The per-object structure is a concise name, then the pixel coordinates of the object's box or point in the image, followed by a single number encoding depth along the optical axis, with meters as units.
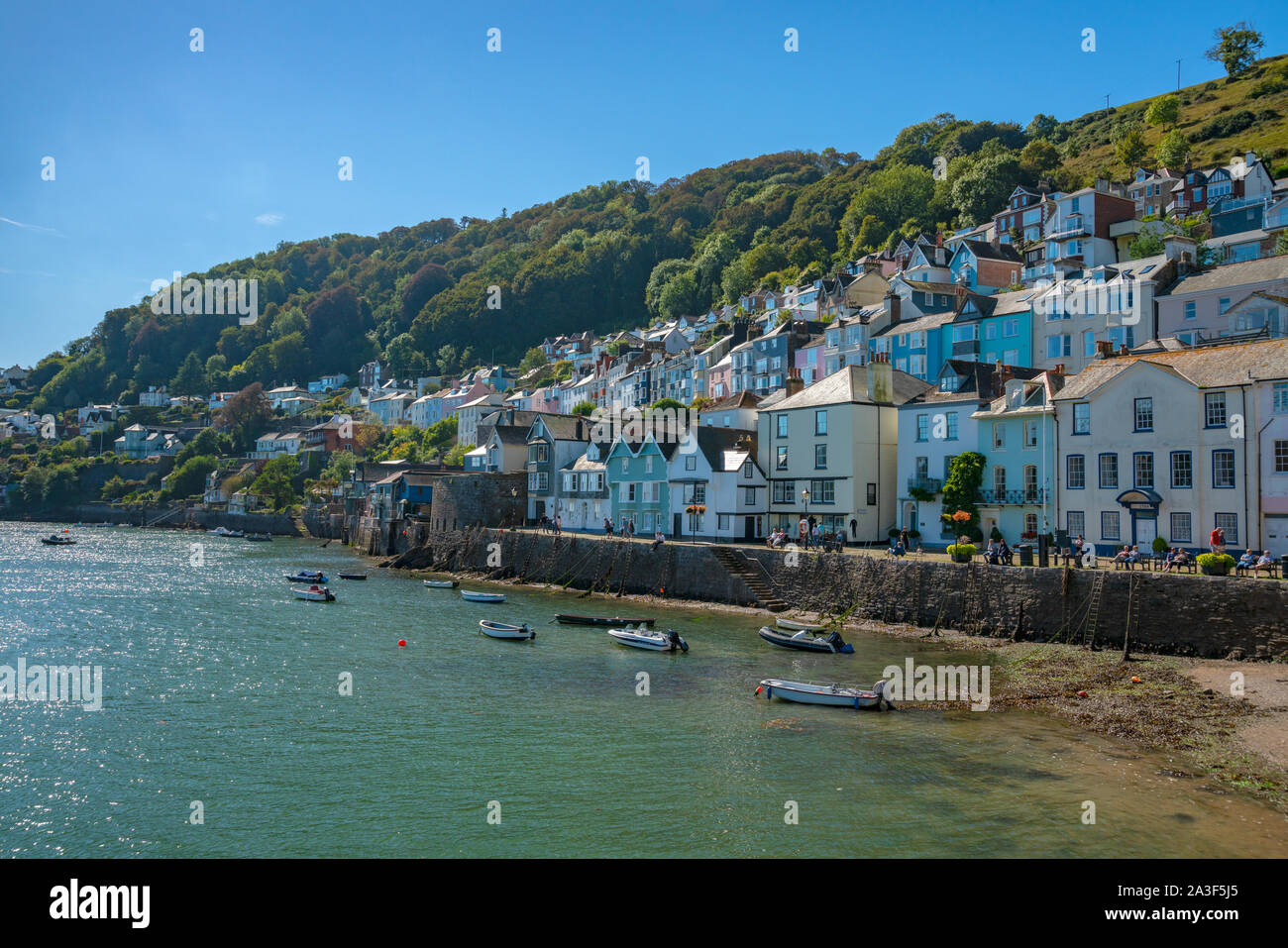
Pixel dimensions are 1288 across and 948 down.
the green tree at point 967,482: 47.44
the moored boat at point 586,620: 44.58
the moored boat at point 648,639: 38.00
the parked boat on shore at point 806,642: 36.78
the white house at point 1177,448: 35.09
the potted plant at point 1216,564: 31.98
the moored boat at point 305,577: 63.82
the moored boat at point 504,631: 41.38
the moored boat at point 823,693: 28.30
